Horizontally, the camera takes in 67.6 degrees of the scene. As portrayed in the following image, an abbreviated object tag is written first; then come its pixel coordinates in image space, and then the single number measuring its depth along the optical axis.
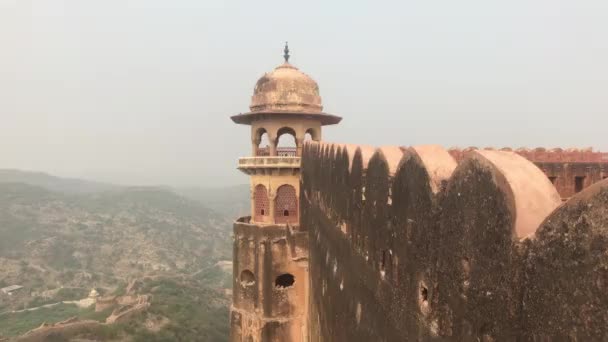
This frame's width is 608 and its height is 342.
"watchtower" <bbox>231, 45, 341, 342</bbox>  14.72
